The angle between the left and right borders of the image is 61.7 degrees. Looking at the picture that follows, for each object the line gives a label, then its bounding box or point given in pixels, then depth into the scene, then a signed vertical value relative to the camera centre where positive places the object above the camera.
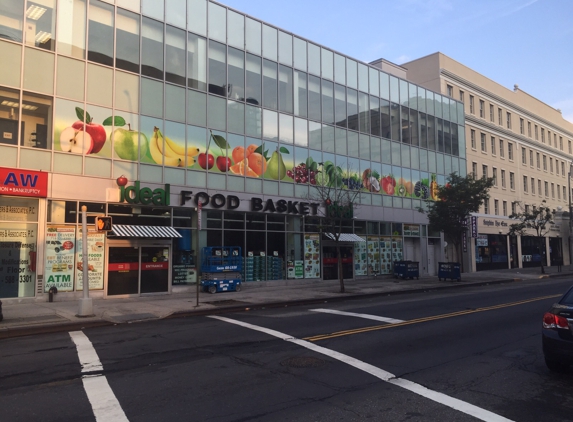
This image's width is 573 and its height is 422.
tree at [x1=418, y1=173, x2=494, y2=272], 29.61 +2.85
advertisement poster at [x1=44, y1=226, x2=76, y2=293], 18.33 -0.30
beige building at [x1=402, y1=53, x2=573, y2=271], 40.84 +9.43
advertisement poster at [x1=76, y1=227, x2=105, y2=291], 18.95 -0.39
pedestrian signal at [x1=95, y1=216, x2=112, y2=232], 14.71 +0.78
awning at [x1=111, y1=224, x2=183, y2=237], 19.49 +0.77
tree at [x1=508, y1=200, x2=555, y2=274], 37.44 +2.38
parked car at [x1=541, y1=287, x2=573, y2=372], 7.05 -1.29
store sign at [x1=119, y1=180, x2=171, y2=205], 20.12 +2.33
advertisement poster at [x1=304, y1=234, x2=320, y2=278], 27.06 -0.40
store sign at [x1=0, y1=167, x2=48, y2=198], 17.22 +2.46
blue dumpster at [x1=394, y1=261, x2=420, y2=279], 30.48 -1.35
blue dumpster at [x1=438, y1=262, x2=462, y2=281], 29.33 -1.37
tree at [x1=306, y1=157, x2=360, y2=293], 26.13 +3.47
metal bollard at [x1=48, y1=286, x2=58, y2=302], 18.03 -1.67
